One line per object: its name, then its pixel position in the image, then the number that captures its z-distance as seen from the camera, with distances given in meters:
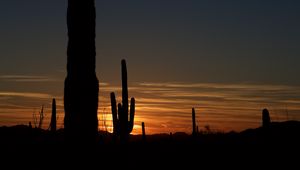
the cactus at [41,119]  25.71
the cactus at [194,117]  29.27
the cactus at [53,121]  22.64
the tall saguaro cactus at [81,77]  11.52
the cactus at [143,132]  26.10
